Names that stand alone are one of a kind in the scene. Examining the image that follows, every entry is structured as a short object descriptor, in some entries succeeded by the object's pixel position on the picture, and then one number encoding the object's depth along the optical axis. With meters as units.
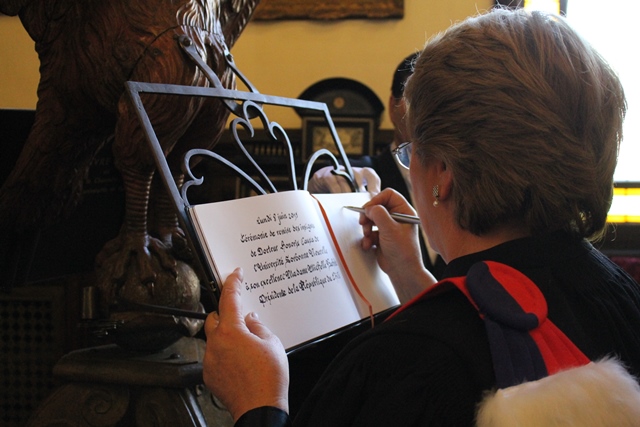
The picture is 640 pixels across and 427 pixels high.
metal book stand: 0.97
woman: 0.76
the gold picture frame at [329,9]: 3.28
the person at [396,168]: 2.41
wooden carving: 1.19
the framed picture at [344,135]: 3.18
